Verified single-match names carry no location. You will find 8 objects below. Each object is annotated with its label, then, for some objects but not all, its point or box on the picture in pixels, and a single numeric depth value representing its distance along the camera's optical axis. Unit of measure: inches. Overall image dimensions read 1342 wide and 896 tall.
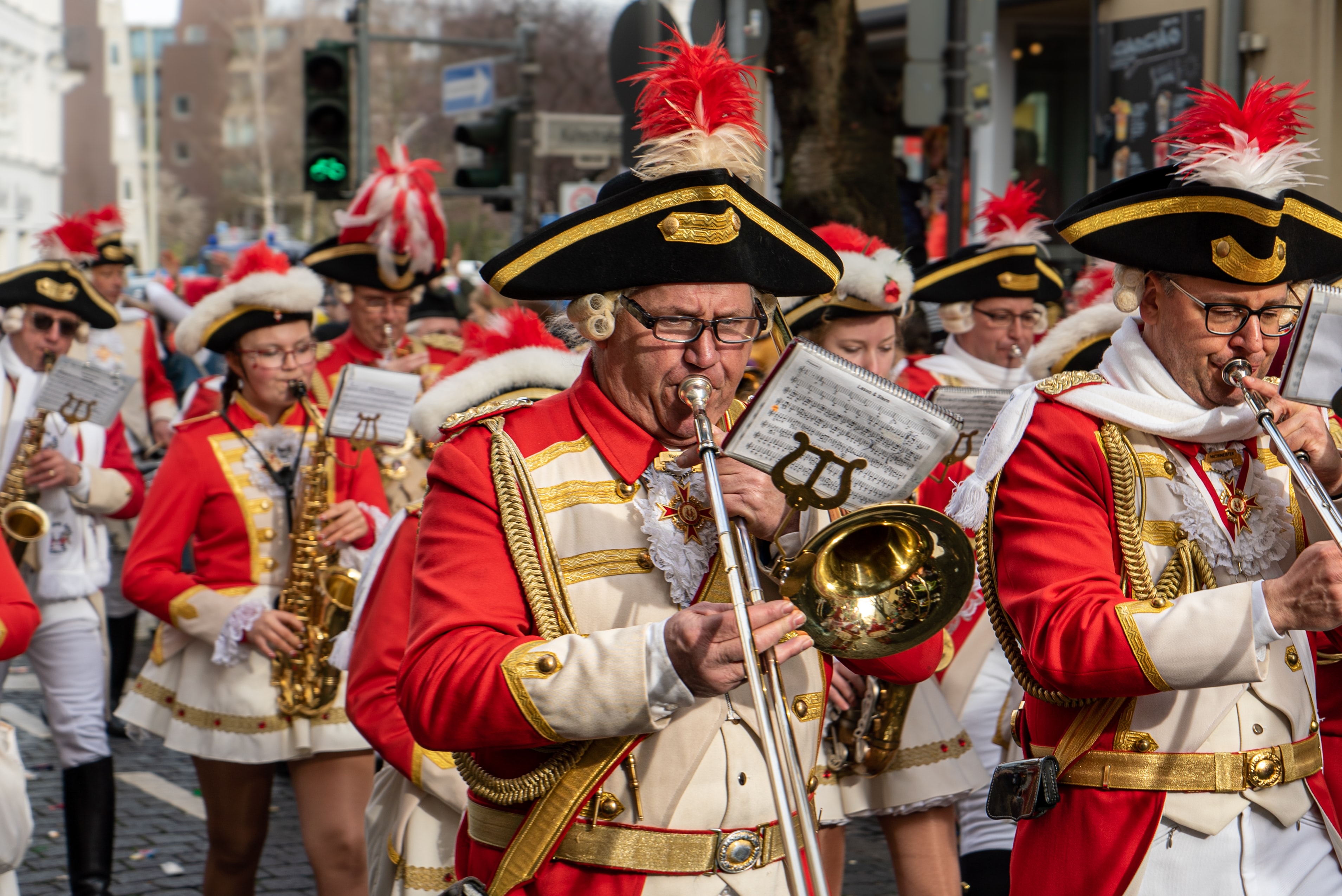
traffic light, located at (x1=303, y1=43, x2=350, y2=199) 494.0
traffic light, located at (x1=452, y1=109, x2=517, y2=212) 546.6
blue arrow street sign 597.9
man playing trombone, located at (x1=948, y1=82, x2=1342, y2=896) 119.1
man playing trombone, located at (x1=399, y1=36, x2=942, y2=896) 107.6
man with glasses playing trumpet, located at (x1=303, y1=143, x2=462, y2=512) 295.6
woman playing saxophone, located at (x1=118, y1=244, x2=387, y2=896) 201.9
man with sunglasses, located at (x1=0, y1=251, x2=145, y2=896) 230.4
